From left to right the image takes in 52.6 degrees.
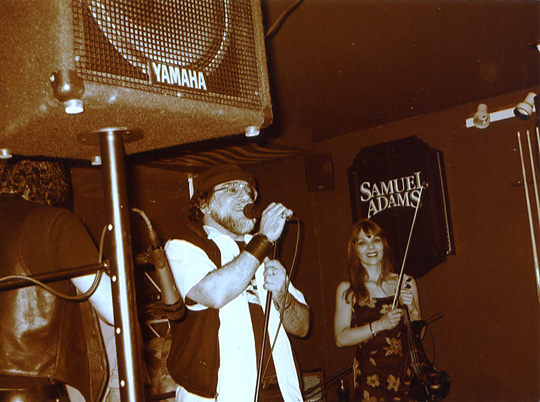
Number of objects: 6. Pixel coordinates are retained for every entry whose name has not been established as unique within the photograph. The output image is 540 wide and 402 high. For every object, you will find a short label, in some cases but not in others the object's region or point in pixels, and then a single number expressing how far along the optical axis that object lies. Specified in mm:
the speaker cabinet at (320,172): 4953
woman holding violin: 3688
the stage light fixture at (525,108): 3829
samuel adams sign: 4438
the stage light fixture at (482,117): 4191
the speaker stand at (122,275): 775
